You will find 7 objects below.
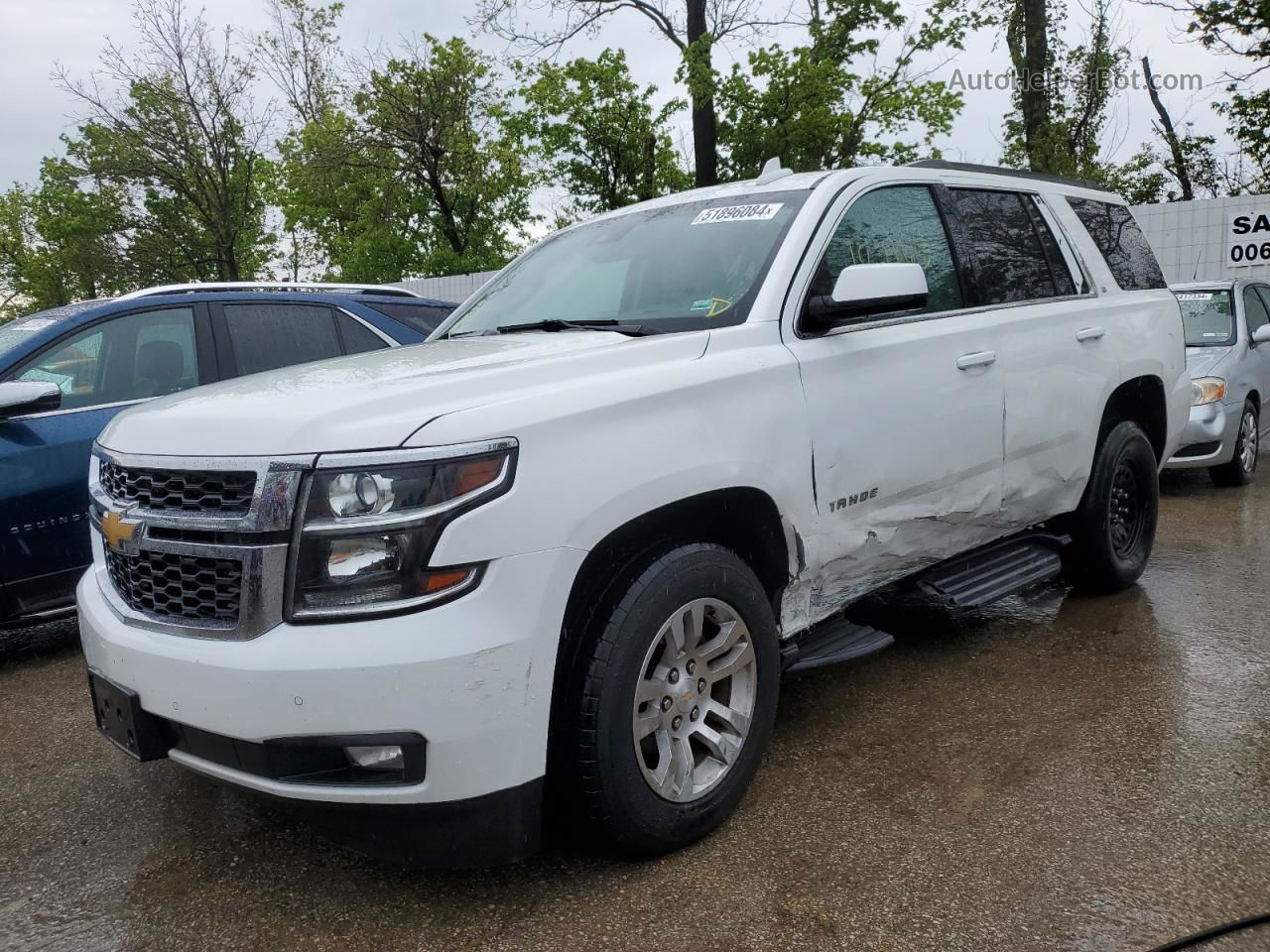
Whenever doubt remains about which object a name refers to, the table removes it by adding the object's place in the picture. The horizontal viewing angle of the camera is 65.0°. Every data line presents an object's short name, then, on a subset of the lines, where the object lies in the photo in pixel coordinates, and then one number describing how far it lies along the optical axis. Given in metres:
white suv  2.19
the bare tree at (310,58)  32.91
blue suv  4.45
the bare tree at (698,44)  18.20
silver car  7.70
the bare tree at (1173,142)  21.14
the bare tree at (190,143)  22.06
